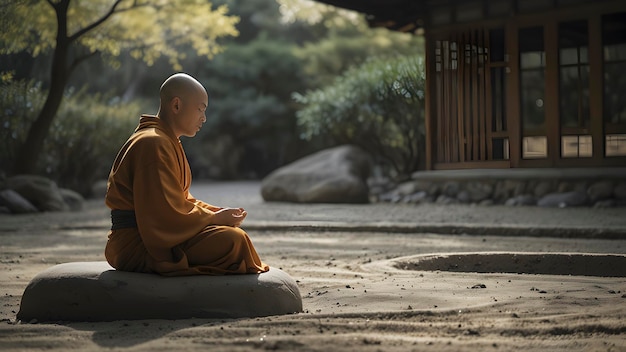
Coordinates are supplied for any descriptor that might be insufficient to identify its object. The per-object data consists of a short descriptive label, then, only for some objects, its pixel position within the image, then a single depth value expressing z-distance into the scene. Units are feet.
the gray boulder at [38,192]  36.17
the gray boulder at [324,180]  38.47
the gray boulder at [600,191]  32.09
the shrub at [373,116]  41.81
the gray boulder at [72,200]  37.93
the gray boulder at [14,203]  35.04
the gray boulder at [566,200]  32.55
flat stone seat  10.78
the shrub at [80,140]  44.06
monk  11.05
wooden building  32.65
